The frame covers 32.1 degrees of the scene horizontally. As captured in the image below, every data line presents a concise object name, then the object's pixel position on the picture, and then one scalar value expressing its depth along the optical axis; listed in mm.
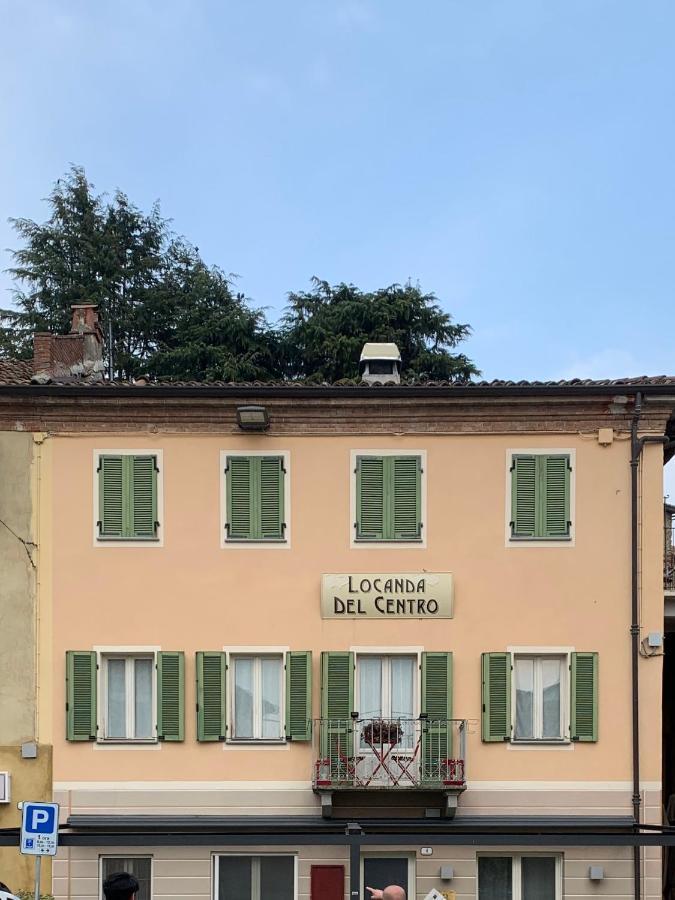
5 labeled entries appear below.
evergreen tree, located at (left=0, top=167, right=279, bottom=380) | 36781
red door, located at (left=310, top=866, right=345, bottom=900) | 17578
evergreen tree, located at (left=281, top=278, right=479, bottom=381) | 35875
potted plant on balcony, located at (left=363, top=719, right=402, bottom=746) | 17484
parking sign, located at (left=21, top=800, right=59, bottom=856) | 13047
